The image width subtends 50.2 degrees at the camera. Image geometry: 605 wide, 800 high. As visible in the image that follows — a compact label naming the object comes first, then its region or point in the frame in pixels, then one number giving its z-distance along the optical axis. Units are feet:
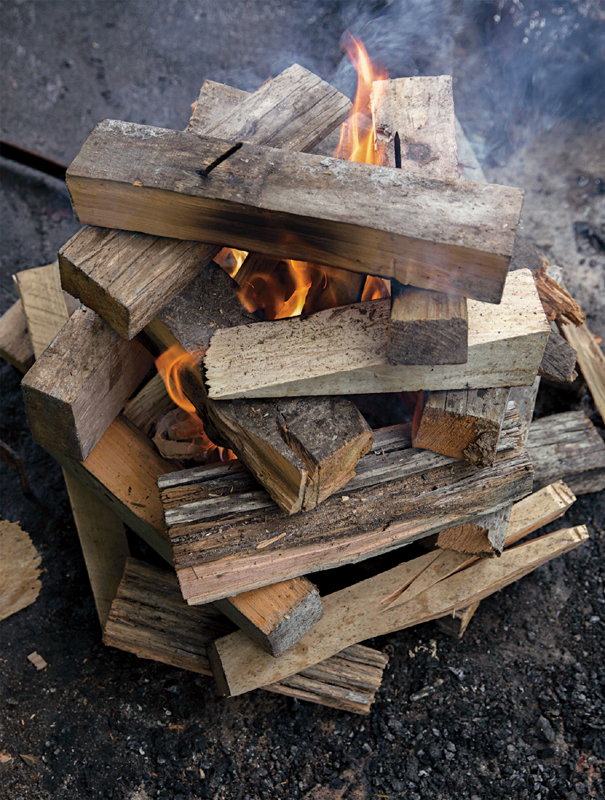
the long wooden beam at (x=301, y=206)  6.12
